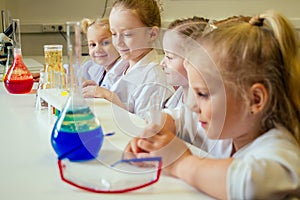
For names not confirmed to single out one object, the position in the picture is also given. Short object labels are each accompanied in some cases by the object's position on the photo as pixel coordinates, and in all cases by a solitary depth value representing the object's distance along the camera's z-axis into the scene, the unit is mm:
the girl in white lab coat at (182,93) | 904
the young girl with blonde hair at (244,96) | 685
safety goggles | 639
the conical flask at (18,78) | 1425
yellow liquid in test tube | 1258
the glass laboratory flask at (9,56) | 1637
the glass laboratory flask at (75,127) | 728
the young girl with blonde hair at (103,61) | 1488
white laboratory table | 617
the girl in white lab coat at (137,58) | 1271
